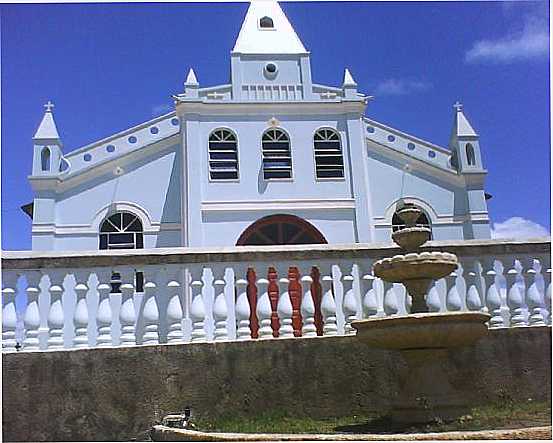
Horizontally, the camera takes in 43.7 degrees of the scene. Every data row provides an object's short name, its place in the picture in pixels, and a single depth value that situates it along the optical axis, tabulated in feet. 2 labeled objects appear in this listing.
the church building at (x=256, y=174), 49.70
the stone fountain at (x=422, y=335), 16.10
